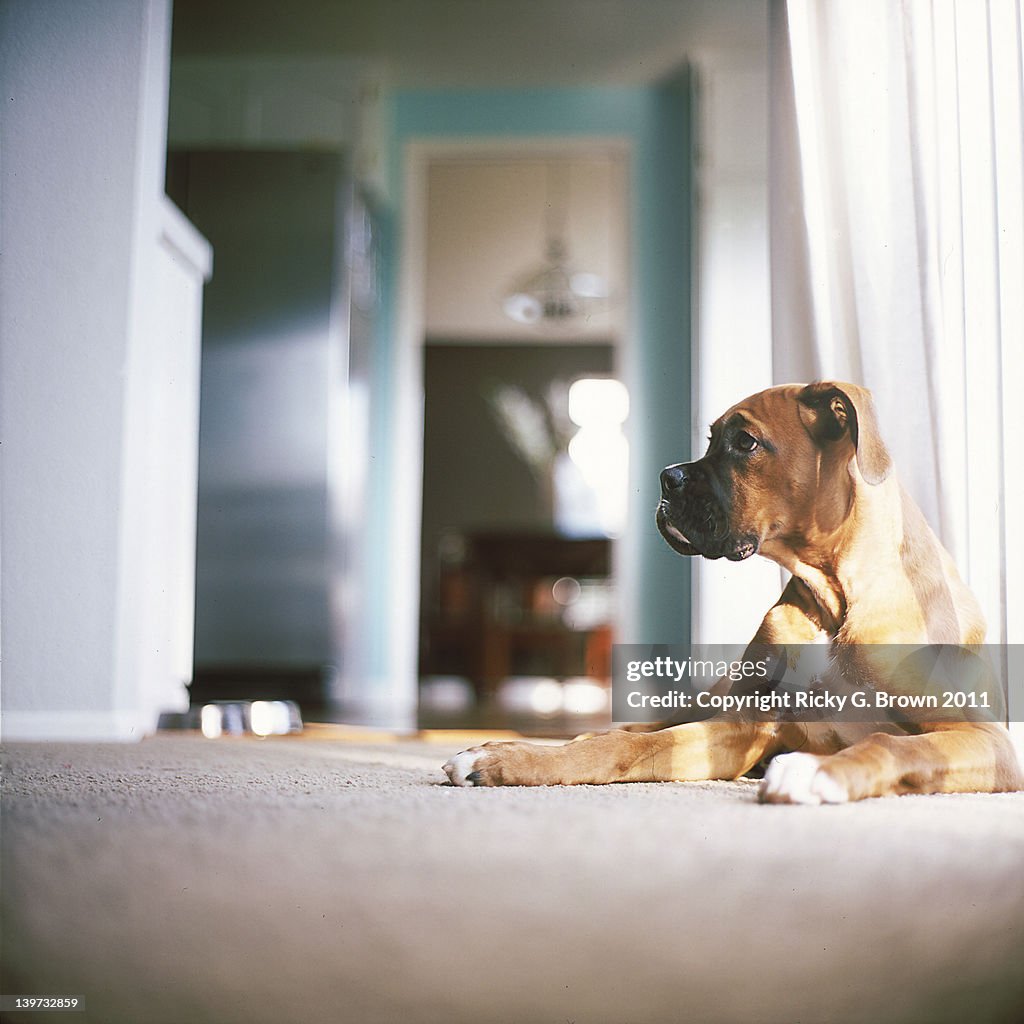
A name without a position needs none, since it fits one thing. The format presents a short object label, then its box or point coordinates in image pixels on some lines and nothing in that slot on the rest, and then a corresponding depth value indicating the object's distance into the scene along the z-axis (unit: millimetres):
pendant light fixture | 3768
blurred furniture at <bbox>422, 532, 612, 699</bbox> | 4801
